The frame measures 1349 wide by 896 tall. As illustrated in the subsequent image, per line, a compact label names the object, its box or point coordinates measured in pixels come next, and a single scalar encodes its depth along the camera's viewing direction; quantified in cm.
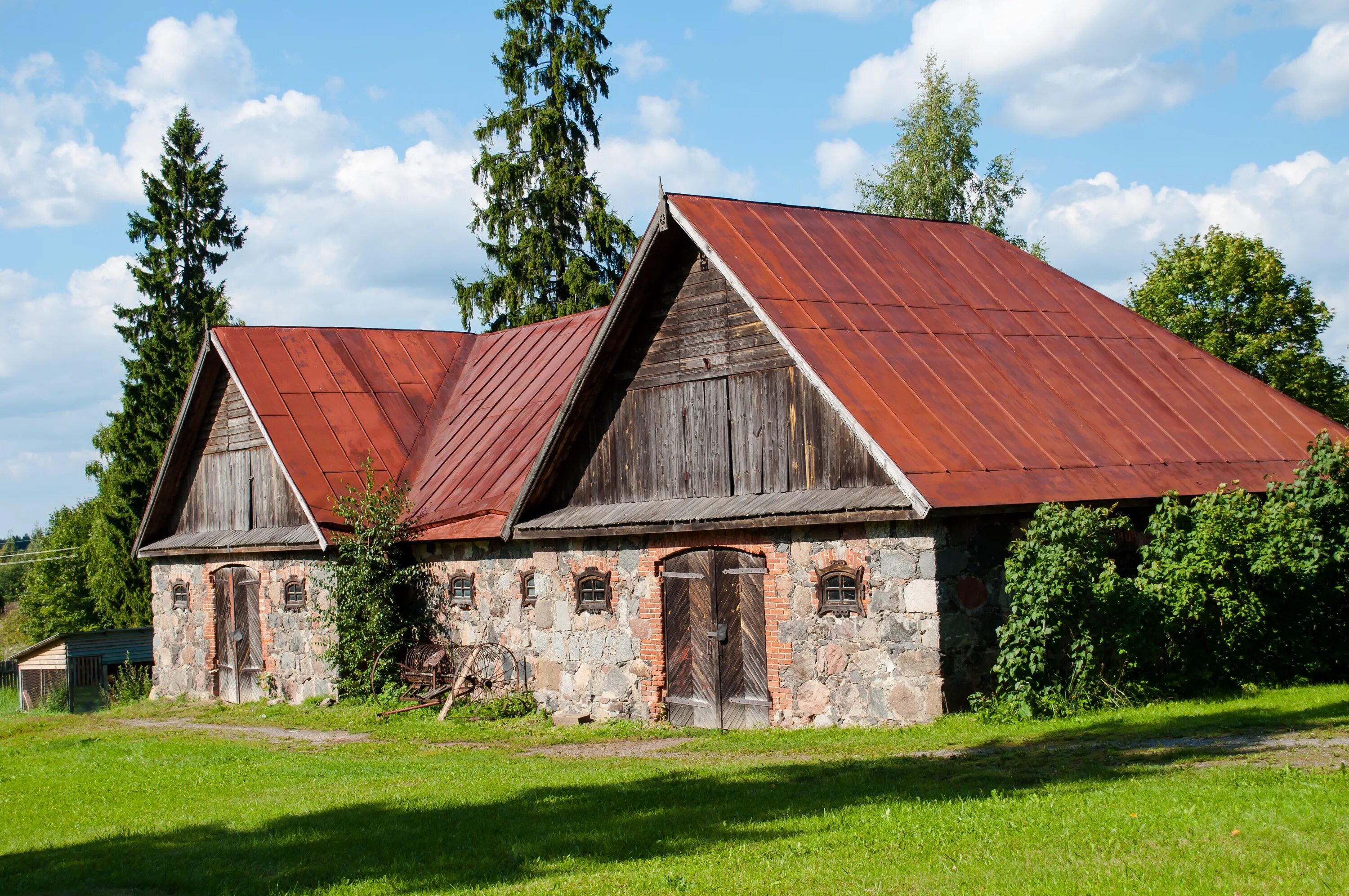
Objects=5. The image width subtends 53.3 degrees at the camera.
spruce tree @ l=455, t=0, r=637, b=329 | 3169
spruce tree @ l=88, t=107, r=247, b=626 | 3194
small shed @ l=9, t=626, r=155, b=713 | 2447
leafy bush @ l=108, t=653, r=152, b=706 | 2392
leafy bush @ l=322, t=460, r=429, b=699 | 1848
